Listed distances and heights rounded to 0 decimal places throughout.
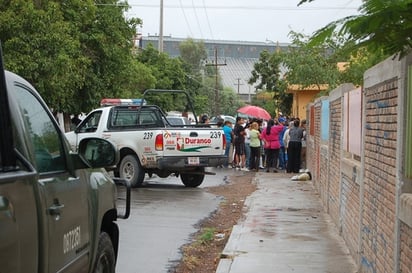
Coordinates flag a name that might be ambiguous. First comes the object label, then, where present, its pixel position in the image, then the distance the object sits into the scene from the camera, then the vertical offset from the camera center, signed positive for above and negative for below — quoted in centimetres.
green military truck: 302 -44
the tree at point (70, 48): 1831 +239
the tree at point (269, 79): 3936 +308
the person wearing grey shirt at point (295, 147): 1973 -84
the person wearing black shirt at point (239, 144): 2212 -84
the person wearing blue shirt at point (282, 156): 2220 -126
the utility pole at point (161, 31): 4394 +610
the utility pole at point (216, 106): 8095 +174
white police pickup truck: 1520 -51
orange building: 3051 +103
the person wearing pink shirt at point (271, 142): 2100 -73
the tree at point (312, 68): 2162 +179
